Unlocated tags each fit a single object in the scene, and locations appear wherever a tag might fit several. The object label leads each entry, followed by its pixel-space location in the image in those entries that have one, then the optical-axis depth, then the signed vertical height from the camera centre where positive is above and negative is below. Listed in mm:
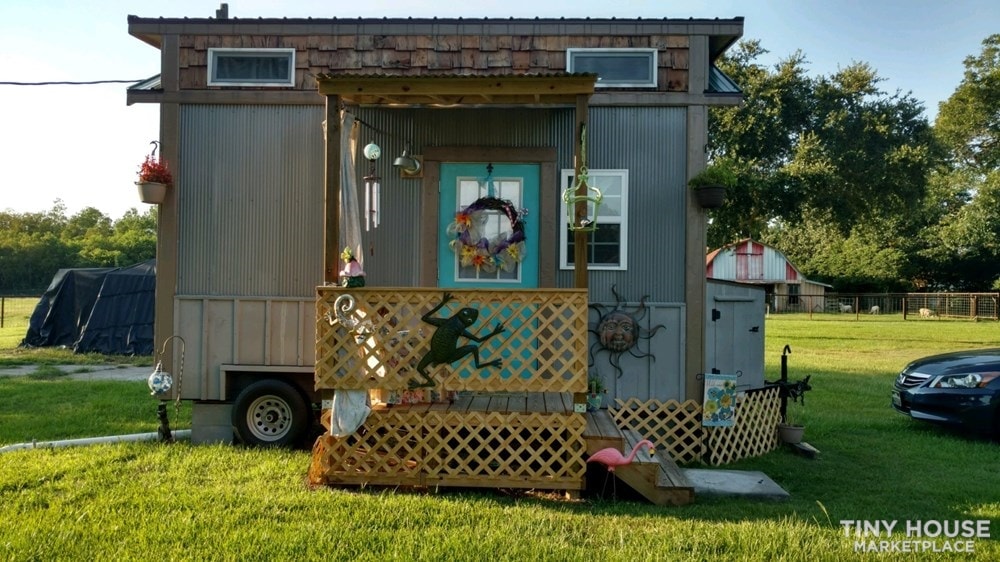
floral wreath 6840 +439
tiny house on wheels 6910 +957
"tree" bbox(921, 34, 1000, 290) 35438 +5945
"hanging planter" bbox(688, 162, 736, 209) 6684 +996
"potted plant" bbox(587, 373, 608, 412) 6766 -987
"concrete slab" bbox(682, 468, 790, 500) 5473 -1538
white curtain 5480 +415
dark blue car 7555 -1068
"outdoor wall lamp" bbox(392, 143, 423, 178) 6754 +1146
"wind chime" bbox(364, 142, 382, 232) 6449 +855
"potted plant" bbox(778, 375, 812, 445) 7422 -1394
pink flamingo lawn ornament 5238 -1230
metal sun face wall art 6844 -404
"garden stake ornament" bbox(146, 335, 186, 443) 6559 -951
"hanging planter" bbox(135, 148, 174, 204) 6871 +976
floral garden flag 6805 -1049
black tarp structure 15062 -638
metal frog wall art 5488 -392
